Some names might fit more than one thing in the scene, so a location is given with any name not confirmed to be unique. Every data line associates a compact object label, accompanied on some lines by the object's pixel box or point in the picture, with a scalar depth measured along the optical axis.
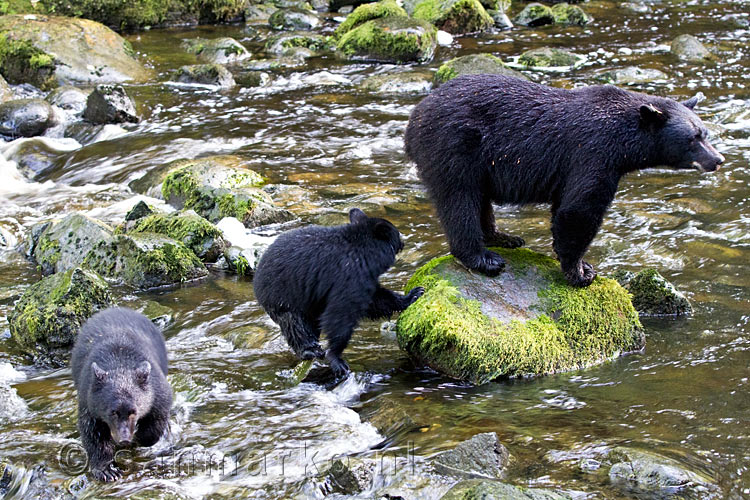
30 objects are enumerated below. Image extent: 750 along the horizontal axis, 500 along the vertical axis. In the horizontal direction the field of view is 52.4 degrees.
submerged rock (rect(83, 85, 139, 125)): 16.39
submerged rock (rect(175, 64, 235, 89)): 19.05
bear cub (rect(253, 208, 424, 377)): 6.46
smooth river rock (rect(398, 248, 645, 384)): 6.42
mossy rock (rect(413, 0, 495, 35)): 22.70
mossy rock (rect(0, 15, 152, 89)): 18.97
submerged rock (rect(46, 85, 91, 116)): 17.19
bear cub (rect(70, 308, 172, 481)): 5.47
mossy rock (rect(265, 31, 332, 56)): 21.93
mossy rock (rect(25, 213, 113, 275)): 9.89
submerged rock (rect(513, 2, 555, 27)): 23.92
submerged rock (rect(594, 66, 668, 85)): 16.72
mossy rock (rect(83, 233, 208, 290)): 9.38
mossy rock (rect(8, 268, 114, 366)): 7.72
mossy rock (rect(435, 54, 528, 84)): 17.21
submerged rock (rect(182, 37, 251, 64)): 21.34
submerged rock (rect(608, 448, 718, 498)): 4.68
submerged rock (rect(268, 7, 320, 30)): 25.44
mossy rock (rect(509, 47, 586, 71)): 18.53
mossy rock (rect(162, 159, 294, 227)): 11.04
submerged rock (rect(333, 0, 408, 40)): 22.64
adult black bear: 6.47
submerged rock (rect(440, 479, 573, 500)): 4.46
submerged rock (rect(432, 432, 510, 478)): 5.00
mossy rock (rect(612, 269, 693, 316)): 7.49
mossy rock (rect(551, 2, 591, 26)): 23.73
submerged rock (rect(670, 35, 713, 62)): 18.16
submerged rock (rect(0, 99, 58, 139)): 16.17
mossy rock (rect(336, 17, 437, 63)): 20.25
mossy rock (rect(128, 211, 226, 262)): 10.02
